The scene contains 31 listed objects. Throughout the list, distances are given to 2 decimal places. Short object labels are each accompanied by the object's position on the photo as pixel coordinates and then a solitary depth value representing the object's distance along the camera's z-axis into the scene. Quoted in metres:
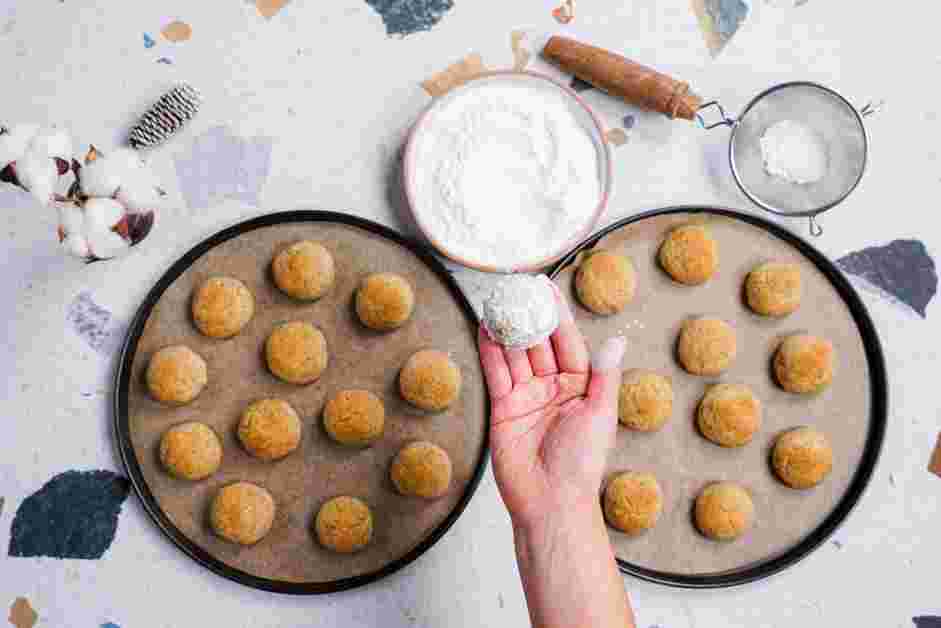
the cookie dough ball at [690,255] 1.19
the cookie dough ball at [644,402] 1.18
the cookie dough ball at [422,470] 1.16
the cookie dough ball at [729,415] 1.19
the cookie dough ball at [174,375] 1.15
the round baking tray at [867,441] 1.19
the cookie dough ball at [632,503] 1.17
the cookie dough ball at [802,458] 1.19
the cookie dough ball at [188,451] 1.15
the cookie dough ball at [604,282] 1.18
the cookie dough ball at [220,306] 1.16
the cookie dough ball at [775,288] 1.20
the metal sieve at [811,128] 1.22
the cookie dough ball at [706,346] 1.19
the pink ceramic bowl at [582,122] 1.15
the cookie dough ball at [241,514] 1.15
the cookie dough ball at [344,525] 1.16
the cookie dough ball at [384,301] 1.16
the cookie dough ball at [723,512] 1.18
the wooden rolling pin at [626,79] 1.17
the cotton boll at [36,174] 0.94
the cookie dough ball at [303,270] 1.16
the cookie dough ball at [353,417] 1.17
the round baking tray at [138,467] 1.16
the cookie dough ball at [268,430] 1.16
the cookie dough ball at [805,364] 1.19
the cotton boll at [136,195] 0.98
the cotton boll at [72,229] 0.97
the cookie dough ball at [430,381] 1.16
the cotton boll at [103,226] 0.97
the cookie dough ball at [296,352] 1.17
